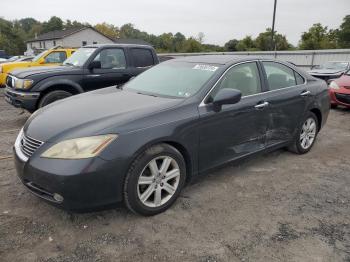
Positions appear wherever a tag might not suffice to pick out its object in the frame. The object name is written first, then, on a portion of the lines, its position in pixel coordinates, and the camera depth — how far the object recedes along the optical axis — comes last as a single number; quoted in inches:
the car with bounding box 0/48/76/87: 404.5
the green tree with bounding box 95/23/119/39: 3494.1
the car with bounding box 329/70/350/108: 335.6
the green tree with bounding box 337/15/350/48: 1863.9
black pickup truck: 255.3
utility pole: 1109.7
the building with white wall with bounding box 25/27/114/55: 2327.8
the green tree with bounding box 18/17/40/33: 4753.2
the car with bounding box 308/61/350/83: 512.4
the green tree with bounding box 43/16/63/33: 3735.2
